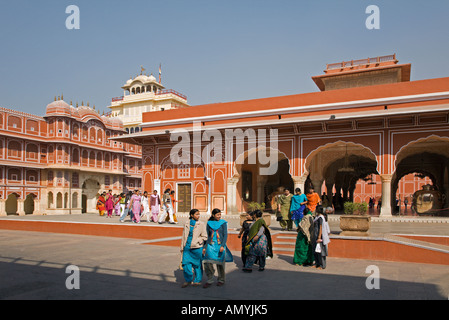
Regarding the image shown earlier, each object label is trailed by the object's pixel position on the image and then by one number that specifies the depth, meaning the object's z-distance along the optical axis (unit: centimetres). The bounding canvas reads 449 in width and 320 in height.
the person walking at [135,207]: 1351
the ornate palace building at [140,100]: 4488
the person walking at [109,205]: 1862
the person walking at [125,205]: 1452
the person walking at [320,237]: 693
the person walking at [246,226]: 704
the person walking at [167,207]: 1303
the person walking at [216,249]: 561
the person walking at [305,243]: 725
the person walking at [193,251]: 553
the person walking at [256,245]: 678
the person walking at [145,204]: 1440
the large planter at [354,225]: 850
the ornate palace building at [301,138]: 1564
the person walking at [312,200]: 870
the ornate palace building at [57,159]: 2844
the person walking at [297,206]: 932
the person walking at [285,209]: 1019
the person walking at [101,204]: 2030
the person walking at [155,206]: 1357
